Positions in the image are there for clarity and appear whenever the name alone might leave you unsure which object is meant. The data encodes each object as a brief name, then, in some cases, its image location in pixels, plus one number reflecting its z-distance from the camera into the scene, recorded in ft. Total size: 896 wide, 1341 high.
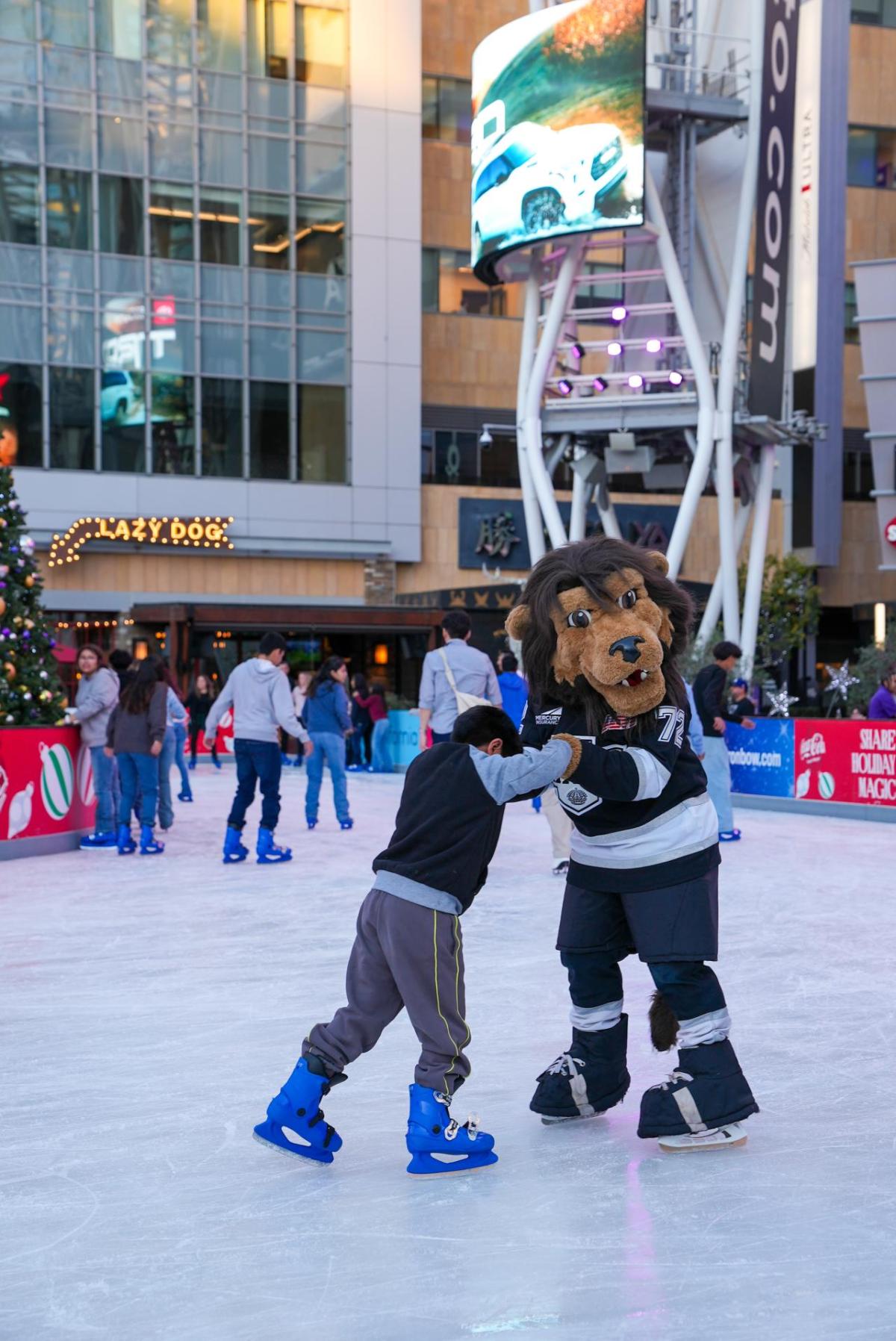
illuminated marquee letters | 101.14
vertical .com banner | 76.28
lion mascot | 13.05
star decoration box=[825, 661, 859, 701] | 74.02
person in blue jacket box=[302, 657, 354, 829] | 43.14
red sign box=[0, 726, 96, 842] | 38.70
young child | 12.71
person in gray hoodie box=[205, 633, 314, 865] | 35.76
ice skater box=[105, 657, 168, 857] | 38.47
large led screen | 72.54
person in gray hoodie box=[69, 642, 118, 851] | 40.55
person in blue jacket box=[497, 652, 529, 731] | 45.11
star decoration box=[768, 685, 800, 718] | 71.25
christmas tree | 40.06
